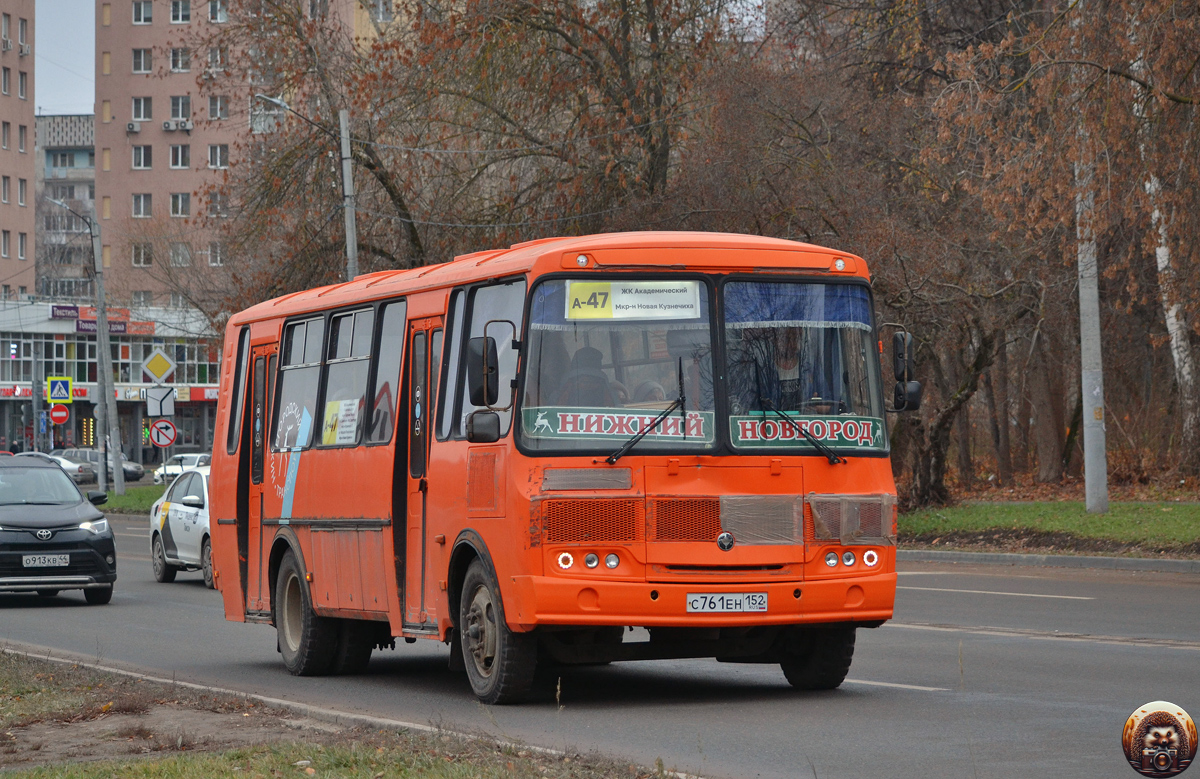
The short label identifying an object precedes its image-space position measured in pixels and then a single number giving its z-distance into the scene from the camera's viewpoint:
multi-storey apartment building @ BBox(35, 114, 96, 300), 123.94
